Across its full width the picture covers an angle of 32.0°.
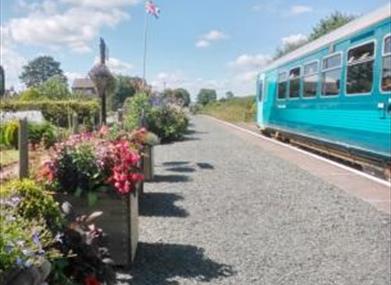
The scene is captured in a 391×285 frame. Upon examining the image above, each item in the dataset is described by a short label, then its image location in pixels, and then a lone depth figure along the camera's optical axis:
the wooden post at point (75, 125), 7.88
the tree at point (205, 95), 111.81
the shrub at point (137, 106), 22.27
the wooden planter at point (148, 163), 10.05
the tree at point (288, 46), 72.26
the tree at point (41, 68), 97.99
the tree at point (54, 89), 43.94
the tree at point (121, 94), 41.49
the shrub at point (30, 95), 40.65
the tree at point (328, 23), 66.00
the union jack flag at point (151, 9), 26.33
